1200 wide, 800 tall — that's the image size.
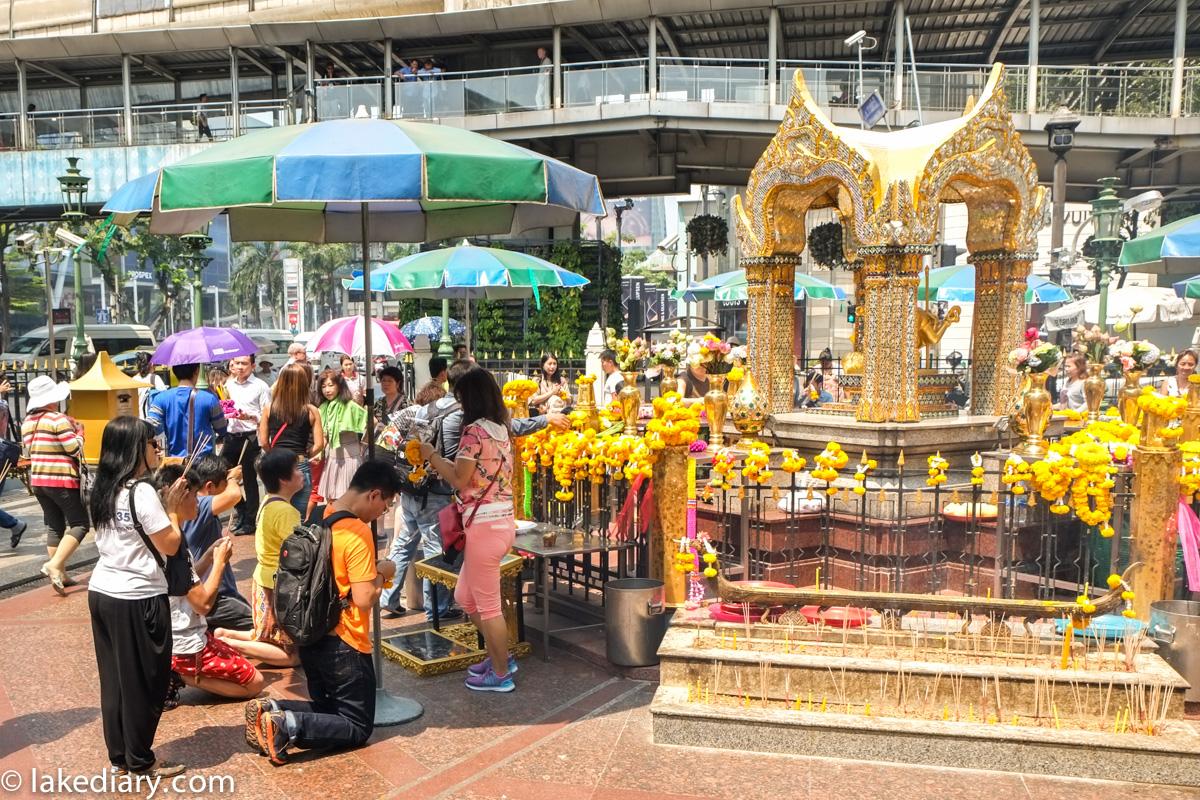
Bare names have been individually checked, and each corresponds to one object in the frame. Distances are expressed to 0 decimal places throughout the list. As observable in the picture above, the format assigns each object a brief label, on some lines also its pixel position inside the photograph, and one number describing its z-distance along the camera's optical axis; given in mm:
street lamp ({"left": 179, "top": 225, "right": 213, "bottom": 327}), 15023
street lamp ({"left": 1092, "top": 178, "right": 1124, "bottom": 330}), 14656
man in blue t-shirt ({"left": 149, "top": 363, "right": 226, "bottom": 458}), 8828
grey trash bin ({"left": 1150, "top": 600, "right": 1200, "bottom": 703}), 5301
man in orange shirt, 4711
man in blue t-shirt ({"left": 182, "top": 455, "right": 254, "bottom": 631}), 5277
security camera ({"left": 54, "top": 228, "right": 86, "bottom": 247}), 14406
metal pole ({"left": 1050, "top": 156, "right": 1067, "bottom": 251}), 17766
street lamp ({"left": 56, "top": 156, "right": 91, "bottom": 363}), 15289
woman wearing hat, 8195
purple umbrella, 10766
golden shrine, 8633
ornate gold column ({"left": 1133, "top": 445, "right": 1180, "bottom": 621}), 5785
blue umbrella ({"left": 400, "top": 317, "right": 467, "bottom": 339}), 24178
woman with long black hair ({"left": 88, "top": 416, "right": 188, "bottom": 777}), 4434
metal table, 6289
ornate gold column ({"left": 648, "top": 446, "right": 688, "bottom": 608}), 6430
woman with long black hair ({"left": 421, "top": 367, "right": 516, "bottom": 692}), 5551
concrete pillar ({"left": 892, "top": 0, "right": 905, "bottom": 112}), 21311
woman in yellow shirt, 5832
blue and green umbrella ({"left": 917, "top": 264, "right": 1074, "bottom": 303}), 18641
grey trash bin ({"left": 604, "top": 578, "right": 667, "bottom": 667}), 6027
